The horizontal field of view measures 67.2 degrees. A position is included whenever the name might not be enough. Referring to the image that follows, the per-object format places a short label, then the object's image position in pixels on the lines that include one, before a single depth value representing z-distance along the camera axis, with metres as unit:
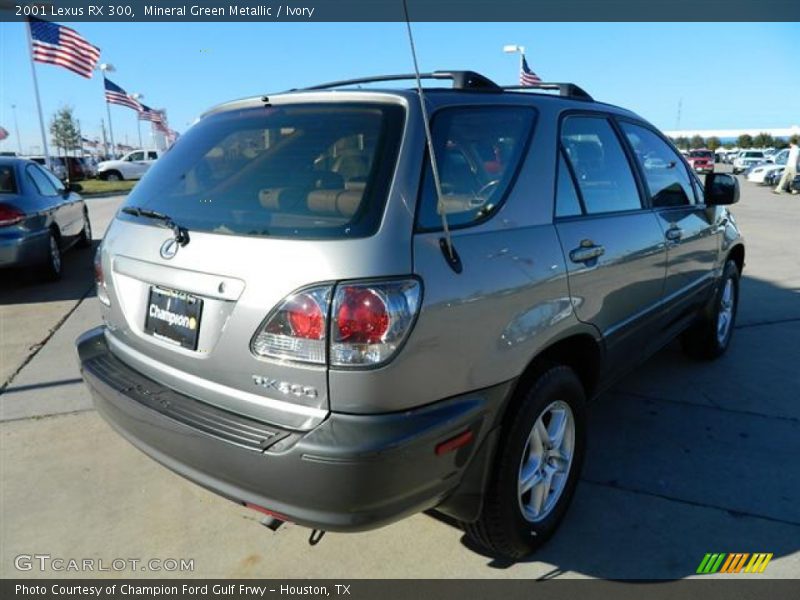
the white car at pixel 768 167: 26.19
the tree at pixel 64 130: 53.91
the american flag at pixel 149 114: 30.50
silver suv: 1.78
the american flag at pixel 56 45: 17.39
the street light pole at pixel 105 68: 28.61
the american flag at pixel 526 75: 18.51
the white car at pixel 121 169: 33.97
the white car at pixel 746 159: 38.17
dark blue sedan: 6.41
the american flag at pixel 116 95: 24.77
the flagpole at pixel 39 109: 23.05
